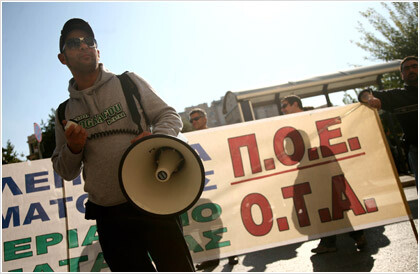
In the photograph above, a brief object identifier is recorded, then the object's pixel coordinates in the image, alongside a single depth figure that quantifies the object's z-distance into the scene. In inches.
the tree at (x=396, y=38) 621.3
